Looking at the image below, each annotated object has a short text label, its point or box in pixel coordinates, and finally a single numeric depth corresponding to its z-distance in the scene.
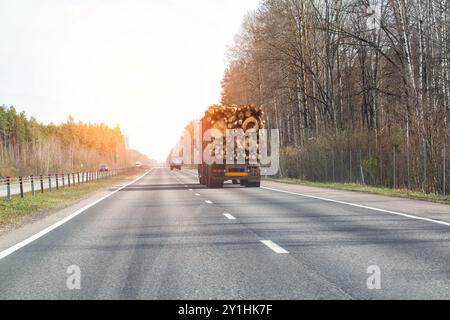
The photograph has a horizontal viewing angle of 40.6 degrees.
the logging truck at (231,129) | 31.98
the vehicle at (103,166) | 118.21
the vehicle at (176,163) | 119.25
